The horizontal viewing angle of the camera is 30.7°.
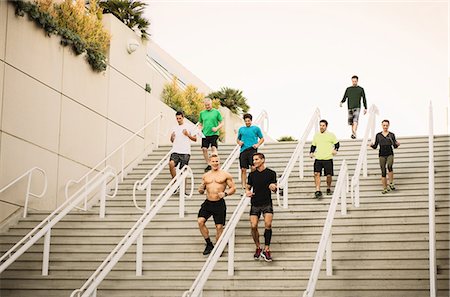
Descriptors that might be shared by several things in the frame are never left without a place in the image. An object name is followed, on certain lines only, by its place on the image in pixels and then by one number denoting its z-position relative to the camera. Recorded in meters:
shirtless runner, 11.98
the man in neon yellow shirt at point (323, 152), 14.09
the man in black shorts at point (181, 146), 15.66
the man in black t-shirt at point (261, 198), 11.60
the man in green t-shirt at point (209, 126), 16.25
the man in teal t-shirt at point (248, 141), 14.57
